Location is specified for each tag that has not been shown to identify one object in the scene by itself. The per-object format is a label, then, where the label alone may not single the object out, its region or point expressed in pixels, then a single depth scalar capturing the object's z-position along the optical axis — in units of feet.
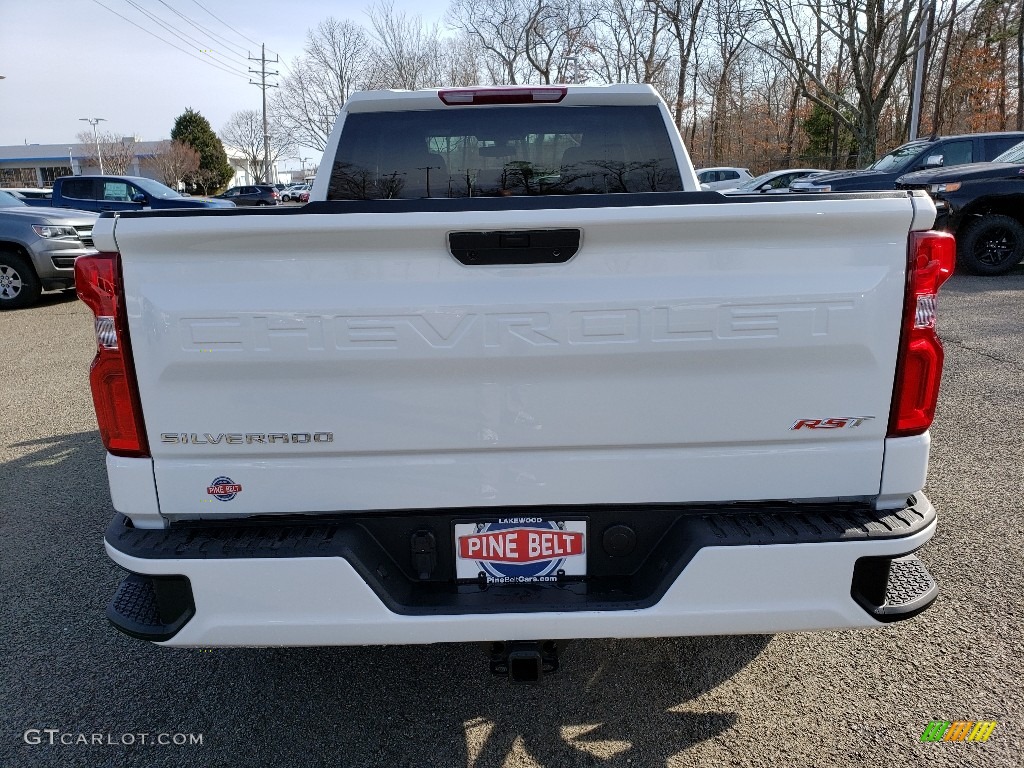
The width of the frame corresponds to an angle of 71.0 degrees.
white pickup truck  6.10
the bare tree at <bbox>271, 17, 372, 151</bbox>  157.48
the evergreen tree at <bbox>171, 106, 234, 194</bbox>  191.72
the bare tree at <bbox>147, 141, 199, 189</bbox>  181.47
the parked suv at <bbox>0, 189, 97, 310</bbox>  33.94
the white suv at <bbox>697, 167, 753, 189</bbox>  84.84
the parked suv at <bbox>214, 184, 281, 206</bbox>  94.64
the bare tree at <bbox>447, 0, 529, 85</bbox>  156.35
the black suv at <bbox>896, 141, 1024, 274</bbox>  33.74
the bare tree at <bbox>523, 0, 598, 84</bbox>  153.69
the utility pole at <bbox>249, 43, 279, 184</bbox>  223.63
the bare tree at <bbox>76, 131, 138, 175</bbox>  213.05
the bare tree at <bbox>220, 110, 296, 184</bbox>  242.74
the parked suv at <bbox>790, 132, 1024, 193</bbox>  40.70
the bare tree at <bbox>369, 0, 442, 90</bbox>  150.30
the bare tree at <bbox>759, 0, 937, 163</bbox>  90.94
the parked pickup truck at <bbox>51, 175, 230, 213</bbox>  51.96
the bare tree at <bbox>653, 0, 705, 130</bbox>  142.92
